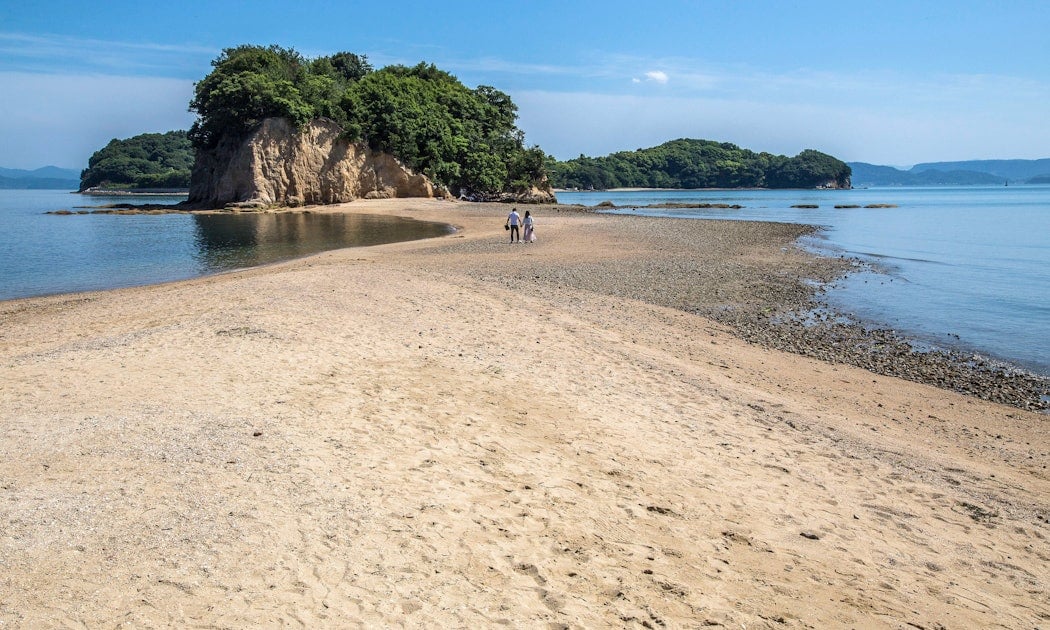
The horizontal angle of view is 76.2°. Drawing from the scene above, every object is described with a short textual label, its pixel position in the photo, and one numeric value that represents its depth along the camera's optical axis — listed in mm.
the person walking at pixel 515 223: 29875
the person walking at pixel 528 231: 29625
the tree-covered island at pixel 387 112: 57094
